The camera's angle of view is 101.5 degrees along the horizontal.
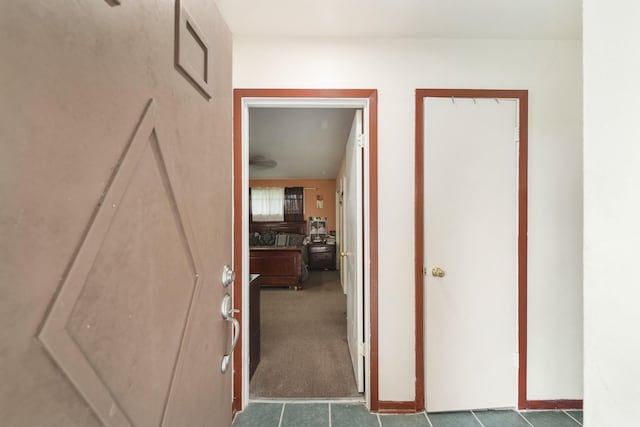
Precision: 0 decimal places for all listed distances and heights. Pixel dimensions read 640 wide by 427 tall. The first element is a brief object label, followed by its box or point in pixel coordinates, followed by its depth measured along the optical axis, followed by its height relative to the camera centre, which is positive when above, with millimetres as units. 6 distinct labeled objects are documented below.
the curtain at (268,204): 7215 +187
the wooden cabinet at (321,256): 6414 -1117
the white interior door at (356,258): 1858 -366
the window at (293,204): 7277 +187
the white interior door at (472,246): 1714 -234
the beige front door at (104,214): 327 -5
